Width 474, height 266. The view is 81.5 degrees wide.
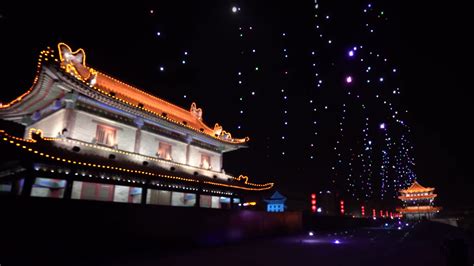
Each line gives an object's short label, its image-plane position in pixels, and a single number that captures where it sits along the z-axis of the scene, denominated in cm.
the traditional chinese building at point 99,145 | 1062
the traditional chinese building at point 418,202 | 5981
